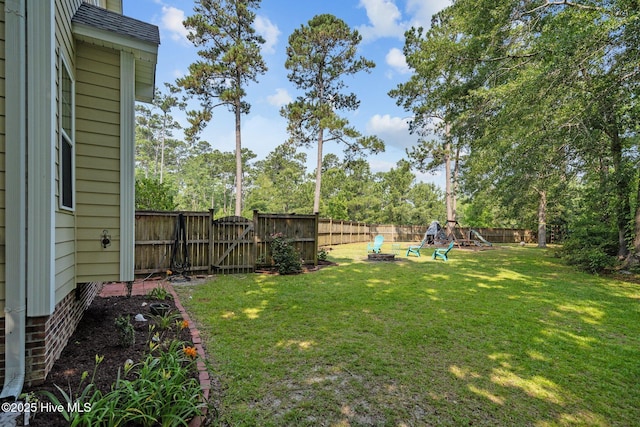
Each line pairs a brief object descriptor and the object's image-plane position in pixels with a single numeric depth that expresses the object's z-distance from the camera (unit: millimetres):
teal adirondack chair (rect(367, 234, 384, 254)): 12375
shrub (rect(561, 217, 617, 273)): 8734
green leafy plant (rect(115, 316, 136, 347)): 2836
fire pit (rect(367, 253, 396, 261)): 10883
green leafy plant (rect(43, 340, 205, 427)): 1727
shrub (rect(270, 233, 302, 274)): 7734
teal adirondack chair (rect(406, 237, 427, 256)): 12822
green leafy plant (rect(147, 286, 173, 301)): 4762
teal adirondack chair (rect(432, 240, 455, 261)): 11359
